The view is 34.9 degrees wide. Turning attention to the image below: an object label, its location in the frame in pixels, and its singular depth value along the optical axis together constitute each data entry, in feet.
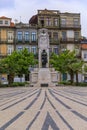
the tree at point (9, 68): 76.89
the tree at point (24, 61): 91.32
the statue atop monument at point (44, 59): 75.96
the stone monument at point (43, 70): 71.95
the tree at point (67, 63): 80.72
